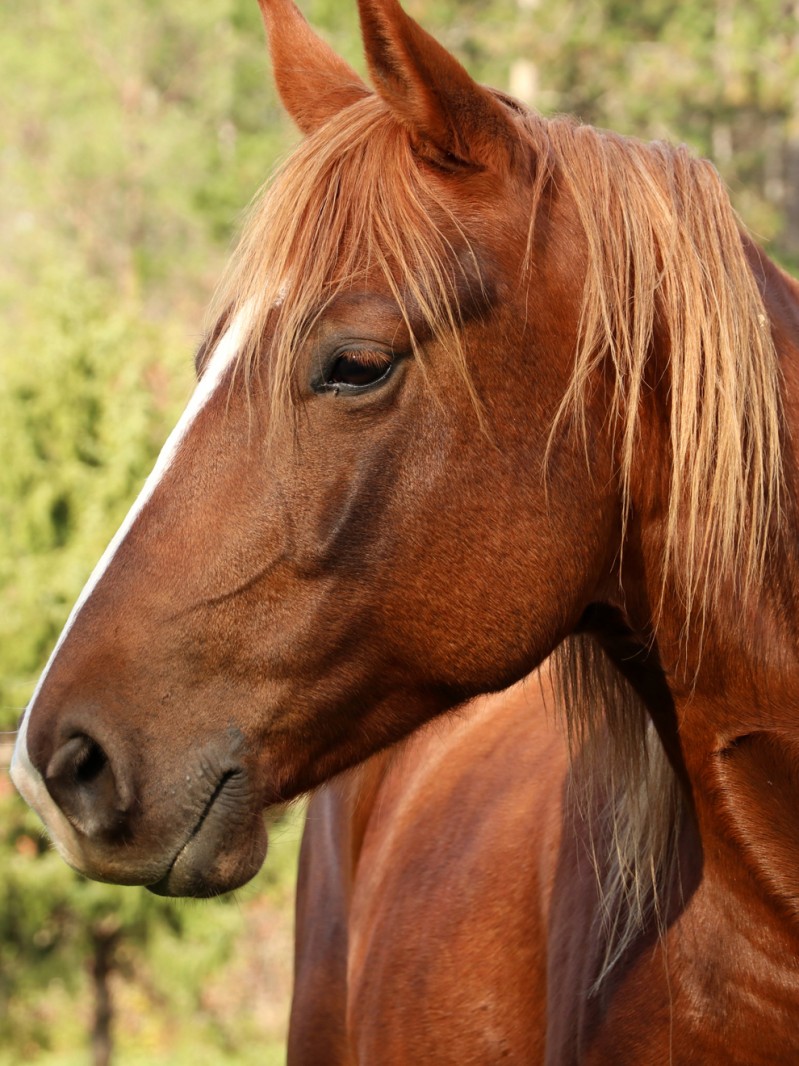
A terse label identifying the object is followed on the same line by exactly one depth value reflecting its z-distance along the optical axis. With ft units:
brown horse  11.58
